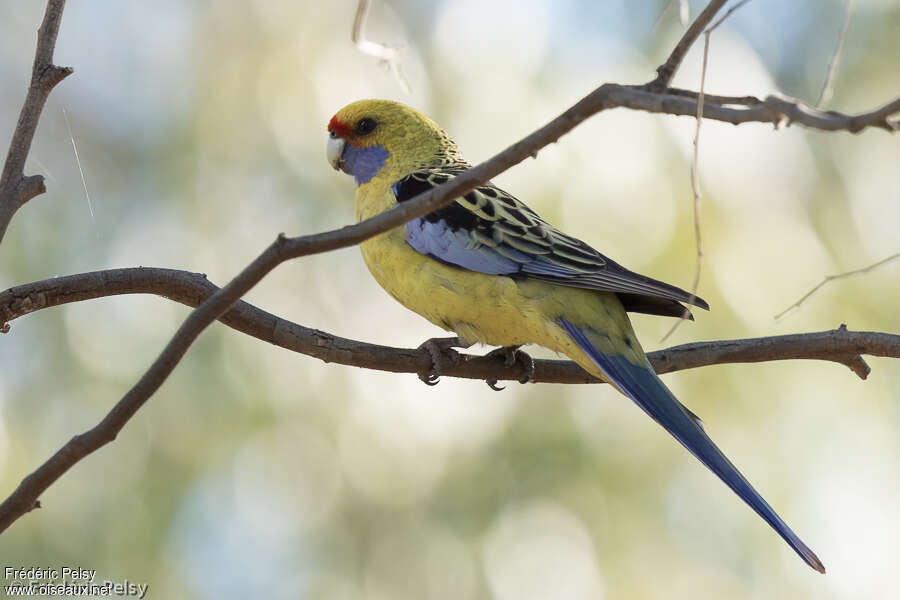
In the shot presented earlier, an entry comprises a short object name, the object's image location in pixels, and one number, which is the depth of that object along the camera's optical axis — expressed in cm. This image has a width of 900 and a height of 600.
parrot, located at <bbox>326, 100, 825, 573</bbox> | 732
